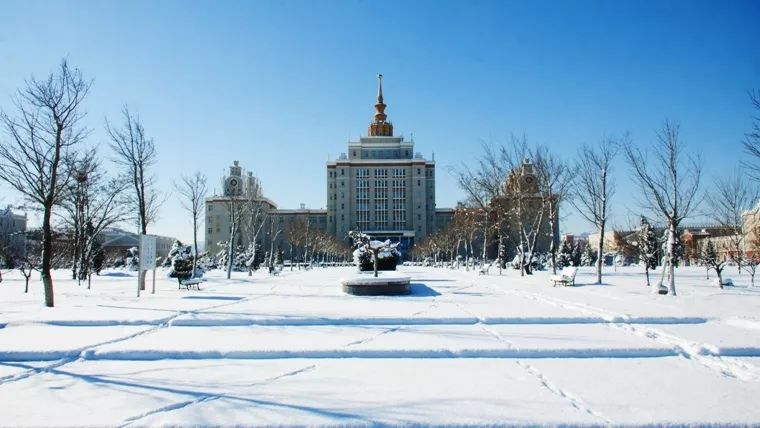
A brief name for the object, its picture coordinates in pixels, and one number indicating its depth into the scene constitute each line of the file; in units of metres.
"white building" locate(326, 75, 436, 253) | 107.69
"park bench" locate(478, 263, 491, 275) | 33.59
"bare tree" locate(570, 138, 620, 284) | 22.67
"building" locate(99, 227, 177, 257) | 101.99
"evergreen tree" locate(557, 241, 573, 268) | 50.50
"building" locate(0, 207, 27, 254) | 40.41
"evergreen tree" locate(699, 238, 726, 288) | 20.14
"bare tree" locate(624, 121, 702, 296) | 16.92
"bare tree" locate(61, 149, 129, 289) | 26.34
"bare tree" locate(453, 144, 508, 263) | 30.30
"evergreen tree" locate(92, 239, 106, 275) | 35.63
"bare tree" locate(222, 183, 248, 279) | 29.10
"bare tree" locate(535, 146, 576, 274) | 27.40
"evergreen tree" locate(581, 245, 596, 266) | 65.62
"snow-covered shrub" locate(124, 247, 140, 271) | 49.91
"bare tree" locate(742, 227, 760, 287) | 28.77
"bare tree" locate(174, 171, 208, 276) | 30.54
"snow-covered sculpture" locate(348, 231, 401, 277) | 24.61
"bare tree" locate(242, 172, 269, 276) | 36.62
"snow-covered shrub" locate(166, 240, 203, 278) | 21.83
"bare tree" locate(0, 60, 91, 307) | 13.06
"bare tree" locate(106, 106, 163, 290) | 21.55
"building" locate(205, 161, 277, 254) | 102.50
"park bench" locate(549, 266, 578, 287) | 19.69
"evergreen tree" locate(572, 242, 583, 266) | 57.37
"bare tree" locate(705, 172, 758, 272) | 26.05
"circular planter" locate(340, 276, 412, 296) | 15.91
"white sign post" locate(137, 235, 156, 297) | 17.14
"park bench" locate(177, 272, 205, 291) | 18.94
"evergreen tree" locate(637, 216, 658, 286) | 40.94
